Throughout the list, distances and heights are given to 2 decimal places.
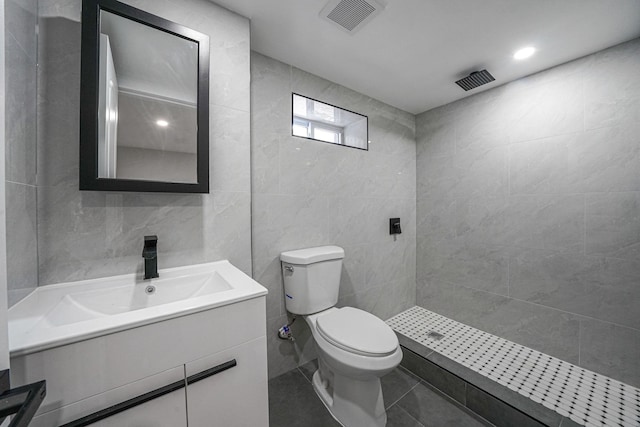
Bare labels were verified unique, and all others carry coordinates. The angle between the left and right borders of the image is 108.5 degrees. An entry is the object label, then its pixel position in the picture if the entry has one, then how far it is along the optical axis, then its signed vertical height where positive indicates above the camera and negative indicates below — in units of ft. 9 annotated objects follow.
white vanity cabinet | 1.80 -1.44
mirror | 2.84 +1.60
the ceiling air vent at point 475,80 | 5.61 +3.41
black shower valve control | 7.28 -0.37
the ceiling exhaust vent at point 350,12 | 3.75 +3.46
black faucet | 3.07 -0.54
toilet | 3.70 -2.13
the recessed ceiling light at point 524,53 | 4.80 +3.44
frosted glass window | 5.47 +2.41
